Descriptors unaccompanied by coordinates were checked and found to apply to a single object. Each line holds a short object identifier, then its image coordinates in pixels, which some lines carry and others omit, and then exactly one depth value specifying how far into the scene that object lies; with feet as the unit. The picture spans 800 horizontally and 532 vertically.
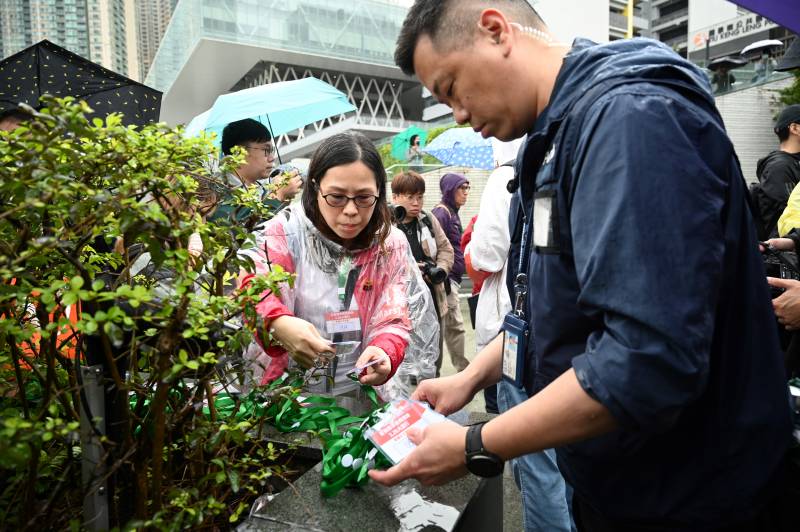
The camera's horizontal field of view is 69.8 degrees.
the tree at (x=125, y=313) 3.37
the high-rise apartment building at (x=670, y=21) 179.83
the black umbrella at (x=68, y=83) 12.93
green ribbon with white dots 5.11
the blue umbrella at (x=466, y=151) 25.22
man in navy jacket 2.99
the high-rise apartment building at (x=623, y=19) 171.32
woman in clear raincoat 7.73
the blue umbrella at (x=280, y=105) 15.10
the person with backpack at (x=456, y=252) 17.63
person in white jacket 11.05
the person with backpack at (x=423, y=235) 16.48
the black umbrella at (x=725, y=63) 58.39
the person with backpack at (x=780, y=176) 13.98
